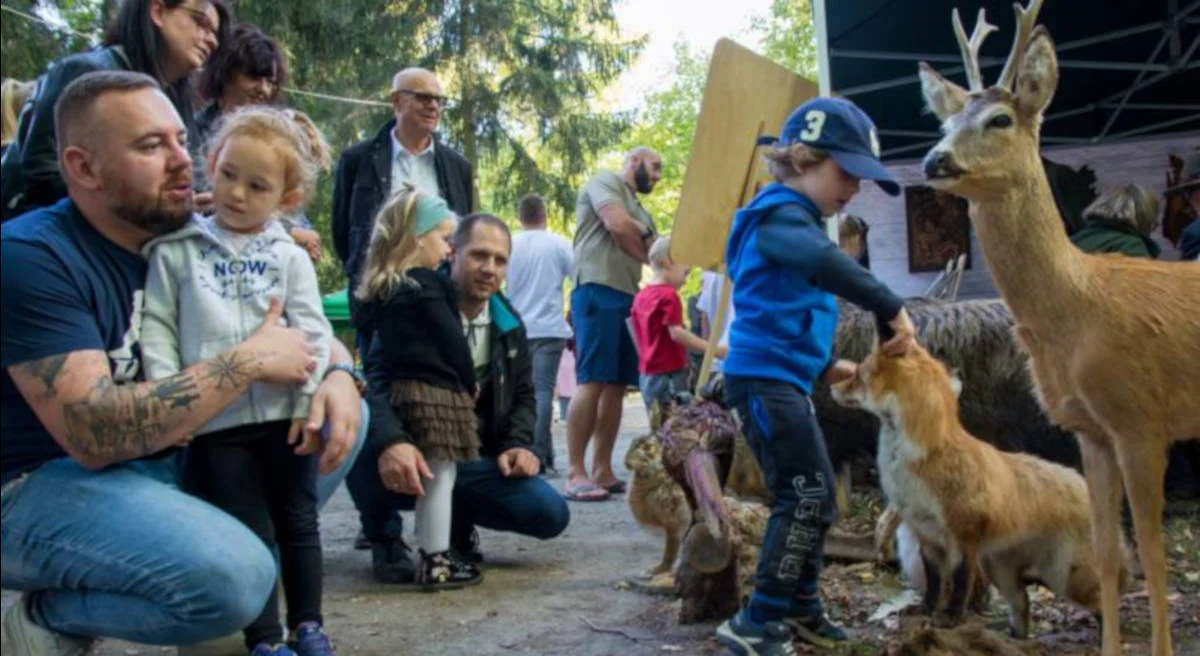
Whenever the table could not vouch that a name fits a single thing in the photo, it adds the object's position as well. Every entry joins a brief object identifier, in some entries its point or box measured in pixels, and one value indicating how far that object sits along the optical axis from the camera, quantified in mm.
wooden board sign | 5418
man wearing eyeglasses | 5594
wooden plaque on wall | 9883
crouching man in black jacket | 4871
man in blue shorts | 7082
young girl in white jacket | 2906
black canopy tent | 8000
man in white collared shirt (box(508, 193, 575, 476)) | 8422
